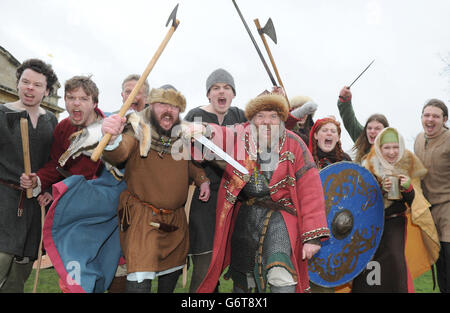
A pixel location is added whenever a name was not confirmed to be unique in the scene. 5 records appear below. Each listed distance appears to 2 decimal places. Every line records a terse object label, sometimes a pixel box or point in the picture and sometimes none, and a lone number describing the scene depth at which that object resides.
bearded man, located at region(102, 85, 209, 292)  2.51
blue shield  3.03
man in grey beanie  3.01
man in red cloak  2.57
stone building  15.96
